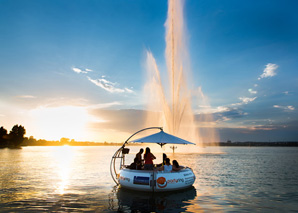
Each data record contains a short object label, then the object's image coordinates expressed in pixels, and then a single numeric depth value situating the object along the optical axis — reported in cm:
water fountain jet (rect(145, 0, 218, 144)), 6284
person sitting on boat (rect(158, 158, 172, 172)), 1950
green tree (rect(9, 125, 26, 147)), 16162
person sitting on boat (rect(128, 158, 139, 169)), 2080
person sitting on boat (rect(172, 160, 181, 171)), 2012
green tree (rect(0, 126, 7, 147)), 15625
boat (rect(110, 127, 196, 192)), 1839
